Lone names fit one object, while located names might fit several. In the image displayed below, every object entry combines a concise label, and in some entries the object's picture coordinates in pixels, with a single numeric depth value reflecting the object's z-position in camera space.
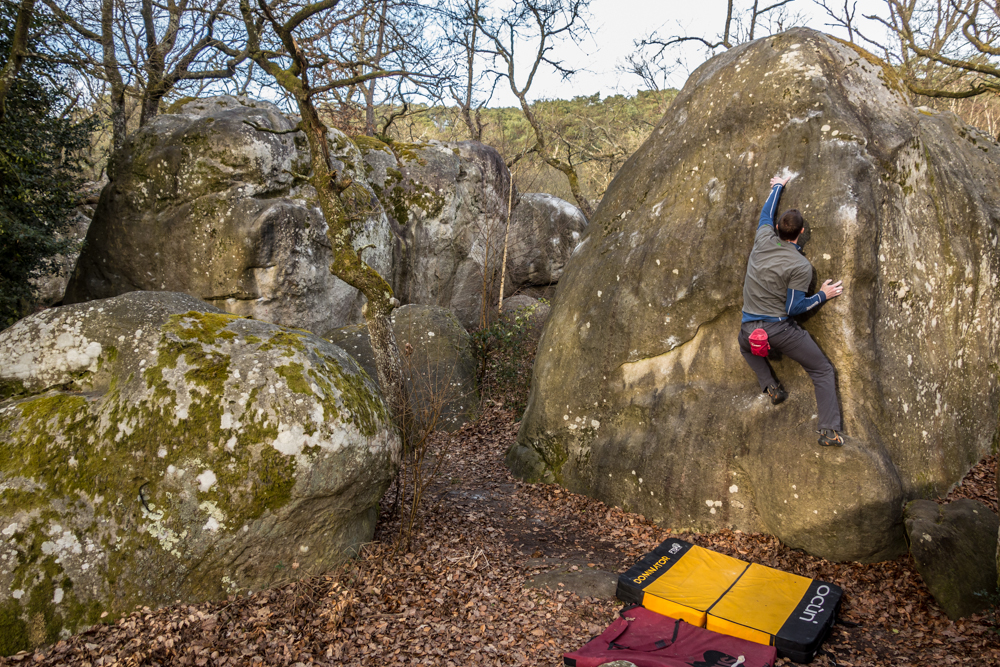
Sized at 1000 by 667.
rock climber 5.53
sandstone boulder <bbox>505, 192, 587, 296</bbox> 17.52
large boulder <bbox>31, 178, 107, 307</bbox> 13.34
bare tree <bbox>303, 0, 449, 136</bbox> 8.06
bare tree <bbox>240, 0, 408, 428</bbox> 7.42
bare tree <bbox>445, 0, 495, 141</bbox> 16.14
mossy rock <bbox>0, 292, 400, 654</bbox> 4.17
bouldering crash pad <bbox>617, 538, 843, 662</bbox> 4.25
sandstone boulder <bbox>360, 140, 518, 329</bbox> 13.52
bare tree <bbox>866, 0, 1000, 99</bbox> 9.10
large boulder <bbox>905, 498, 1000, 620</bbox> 4.51
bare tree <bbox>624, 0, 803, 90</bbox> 15.02
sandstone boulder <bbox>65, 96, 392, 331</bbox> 10.61
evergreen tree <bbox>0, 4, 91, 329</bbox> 8.29
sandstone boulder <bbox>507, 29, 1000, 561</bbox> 5.61
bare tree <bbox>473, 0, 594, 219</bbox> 16.95
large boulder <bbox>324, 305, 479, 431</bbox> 9.87
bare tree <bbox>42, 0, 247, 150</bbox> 10.54
